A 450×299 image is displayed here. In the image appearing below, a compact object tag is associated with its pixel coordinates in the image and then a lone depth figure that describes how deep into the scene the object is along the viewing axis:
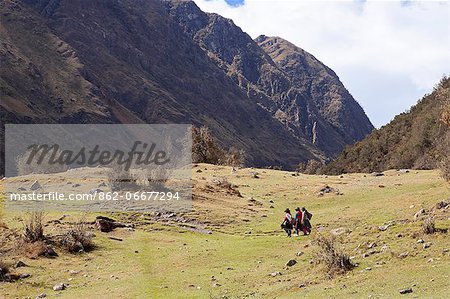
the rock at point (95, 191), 42.50
